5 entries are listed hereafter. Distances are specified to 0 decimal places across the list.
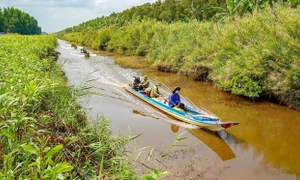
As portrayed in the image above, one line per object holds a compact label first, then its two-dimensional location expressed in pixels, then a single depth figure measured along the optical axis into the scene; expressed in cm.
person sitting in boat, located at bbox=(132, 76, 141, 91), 1427
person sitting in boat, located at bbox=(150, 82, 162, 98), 1259
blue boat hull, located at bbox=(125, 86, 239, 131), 901
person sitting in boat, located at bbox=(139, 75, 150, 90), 1423
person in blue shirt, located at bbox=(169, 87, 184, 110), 1089
